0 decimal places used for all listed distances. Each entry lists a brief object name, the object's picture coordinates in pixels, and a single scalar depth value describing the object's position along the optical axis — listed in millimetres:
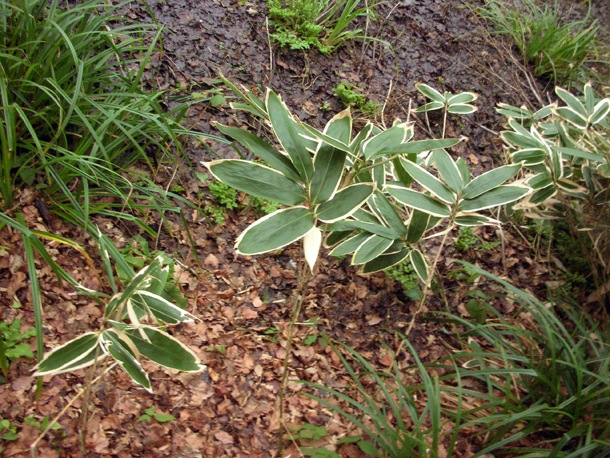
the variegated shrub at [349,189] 1088
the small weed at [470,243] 2477
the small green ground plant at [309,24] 2727
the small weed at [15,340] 1465
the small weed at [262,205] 2201
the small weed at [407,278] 2131
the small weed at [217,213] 2164
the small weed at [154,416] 1524
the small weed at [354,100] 2709
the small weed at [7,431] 1314
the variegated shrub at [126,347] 994
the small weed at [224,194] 2207
